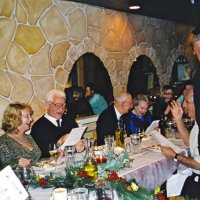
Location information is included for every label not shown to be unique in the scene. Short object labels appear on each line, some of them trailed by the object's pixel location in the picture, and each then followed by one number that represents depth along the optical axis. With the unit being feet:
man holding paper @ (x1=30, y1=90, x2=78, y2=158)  11.83
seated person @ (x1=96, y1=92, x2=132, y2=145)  12.93
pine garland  5.80
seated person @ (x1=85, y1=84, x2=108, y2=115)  17.54
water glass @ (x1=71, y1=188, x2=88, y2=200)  5.59
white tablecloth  8.48
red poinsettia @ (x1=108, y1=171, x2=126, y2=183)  6.29
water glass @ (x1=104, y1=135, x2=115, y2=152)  9.36
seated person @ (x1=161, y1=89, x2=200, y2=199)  8.98
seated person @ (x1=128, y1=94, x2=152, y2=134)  13.67
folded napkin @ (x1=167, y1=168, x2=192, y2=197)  9.84
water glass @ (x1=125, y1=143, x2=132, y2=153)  10.10
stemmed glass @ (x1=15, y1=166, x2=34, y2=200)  6.36
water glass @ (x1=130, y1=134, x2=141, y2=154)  10.00
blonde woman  9.44
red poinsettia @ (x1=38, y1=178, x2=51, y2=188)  6.78
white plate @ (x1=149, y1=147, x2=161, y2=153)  10.30
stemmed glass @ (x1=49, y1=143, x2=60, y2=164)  9.01
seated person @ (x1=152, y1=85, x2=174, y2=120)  19.10
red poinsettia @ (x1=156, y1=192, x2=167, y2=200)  5.83
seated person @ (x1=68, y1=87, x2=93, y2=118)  16.43
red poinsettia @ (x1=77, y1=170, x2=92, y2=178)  6.66
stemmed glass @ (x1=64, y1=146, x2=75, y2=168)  7.80
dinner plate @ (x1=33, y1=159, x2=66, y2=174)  8.31
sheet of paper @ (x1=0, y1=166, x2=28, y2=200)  5.01
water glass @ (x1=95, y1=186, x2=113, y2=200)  5.77
